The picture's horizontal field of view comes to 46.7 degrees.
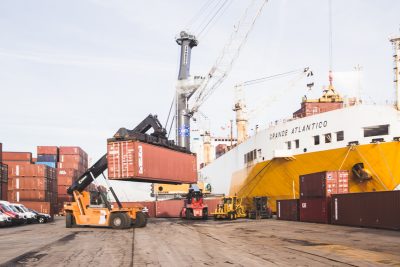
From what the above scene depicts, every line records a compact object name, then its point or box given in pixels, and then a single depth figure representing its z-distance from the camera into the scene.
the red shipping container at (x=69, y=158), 67.62
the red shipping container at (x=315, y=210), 32.56
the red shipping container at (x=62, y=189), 68.12
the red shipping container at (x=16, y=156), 56.27
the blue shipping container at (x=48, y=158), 66.49
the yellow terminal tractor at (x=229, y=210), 44.53
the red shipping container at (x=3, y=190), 42.56
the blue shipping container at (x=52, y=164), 65.94
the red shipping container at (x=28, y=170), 52.66
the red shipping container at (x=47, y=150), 67.19
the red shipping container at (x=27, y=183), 52.69
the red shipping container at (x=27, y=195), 52.94
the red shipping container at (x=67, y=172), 68.00
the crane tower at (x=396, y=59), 33.23
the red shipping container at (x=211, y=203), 58.91
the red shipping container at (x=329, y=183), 31.89
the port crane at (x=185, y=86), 59.03
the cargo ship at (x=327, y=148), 31.59
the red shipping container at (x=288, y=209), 37.19
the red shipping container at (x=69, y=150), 67.62
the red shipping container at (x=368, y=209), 25.12
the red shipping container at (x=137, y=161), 28.98
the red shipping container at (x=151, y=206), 64.43
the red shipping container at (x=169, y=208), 60.47
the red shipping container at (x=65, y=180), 68.25
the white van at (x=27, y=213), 36.92
